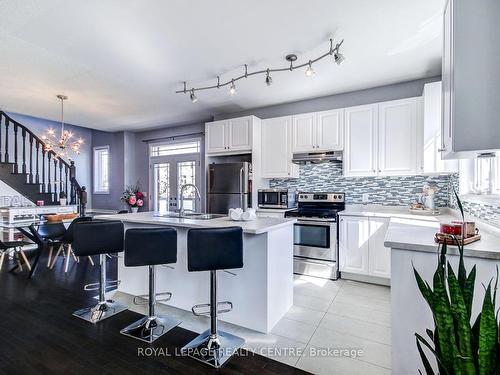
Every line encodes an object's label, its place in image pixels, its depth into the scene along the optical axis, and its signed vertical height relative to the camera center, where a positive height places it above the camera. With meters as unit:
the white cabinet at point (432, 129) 3.07 +0.71
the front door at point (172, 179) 5.74 +0.19
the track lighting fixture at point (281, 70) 2.66 +1.49
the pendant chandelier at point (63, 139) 4.35 +1.01
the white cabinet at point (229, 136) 4.42 +0.93
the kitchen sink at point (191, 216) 2.92 -0.35
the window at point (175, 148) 5.81 +0.92
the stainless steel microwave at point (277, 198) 4.22 -0.19
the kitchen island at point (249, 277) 2.28 -0.89
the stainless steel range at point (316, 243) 3.54 -0.81
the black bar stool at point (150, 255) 2.16 -0.59
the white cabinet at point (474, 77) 1.34 +0.59
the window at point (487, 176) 2.14 +0.10
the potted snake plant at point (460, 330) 0.95 -0.57
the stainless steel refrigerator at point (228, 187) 4.31 +0.00
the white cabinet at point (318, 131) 3.87 +0.88
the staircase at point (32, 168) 5.23 +0.40
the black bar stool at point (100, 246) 2.40 -0.57
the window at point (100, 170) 7.02 +0.47
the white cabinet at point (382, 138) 3.40 +0.68
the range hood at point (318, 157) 3.90 +0.47
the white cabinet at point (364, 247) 3.26 -0.80
